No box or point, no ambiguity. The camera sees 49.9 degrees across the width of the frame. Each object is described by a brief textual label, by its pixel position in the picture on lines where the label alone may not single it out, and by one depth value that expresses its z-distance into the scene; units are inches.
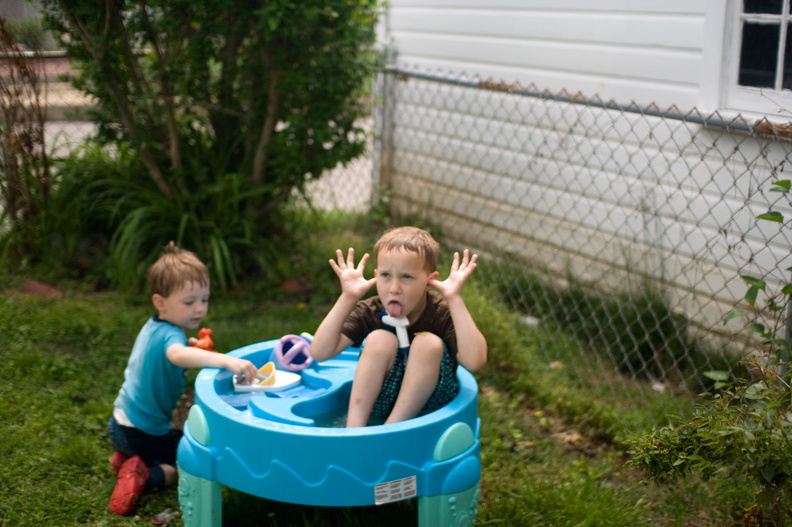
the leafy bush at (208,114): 202.8
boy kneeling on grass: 132.0
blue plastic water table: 107.4
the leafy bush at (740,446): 93.6
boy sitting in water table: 117.5
